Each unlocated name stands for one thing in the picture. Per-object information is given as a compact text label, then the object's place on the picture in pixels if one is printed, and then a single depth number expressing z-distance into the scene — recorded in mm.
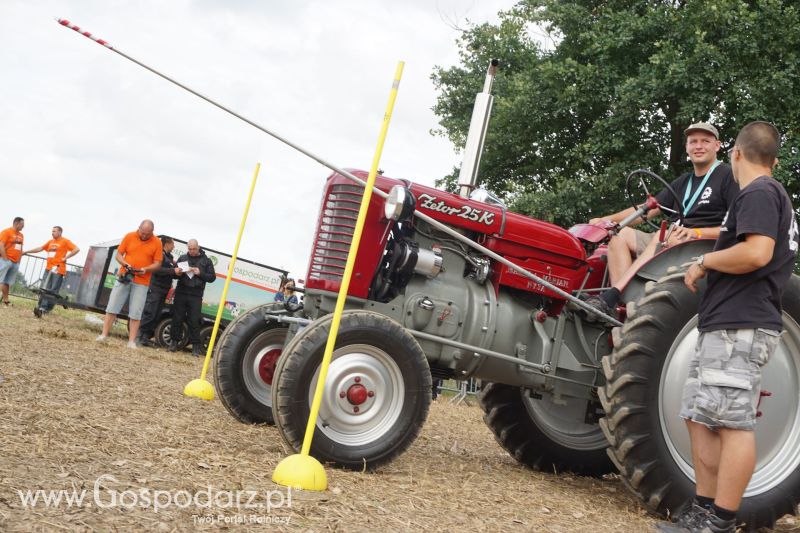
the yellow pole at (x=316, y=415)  3543
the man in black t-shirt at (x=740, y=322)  3600
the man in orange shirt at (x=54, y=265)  13772
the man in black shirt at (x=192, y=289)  12477
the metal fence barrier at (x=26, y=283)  17672
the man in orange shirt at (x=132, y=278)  10773
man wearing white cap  4898
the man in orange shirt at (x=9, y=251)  14438
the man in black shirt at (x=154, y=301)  12602
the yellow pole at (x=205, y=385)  6751
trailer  13453
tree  12719
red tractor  4285
